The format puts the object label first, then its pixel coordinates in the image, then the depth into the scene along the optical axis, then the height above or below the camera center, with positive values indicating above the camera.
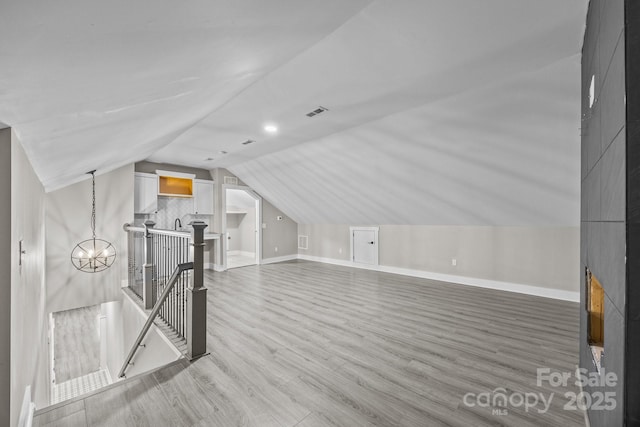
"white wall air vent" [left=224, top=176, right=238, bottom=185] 7.50 +0.86
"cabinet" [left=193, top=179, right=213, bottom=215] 6.95 +0.37
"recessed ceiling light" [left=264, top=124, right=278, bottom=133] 4.12 +1.25
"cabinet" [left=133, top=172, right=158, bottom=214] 5.99 +0.41
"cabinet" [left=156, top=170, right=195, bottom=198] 6.43 +0.67
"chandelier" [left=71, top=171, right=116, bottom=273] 5.16 -0.76
